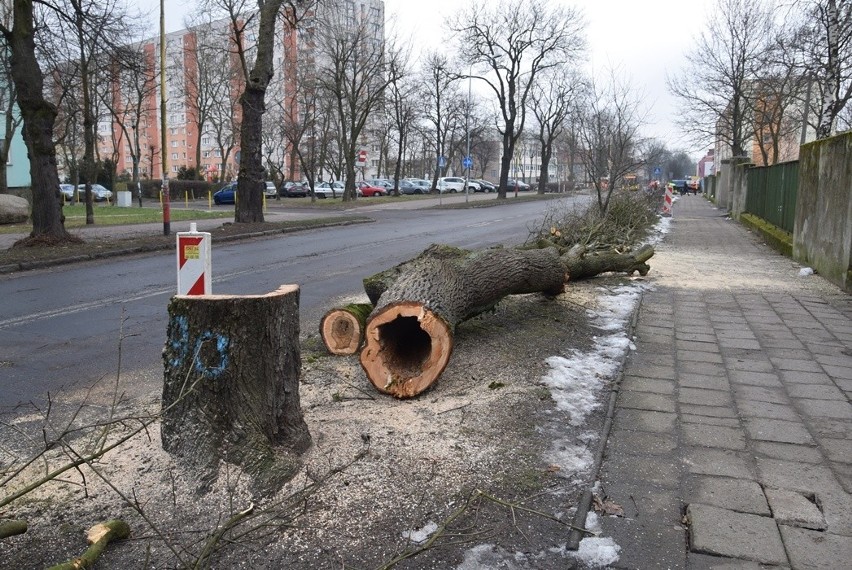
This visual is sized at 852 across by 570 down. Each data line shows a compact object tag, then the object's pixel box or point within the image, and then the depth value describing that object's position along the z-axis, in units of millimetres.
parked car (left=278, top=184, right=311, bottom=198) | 53250
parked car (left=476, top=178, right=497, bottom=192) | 70619
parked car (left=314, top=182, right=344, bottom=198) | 55103
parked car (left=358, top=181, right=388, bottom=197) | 59406
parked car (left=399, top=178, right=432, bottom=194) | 64788
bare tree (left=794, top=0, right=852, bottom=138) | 16344
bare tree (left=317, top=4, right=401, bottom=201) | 38875
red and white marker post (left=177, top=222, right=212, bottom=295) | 5434
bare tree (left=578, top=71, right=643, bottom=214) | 15141
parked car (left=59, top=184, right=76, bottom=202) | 47331
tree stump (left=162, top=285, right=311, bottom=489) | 3252
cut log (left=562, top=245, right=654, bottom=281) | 9406
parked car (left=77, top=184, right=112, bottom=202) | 47562
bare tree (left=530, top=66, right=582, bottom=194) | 55938
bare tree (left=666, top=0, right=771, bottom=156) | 29172
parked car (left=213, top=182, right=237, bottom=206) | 43875
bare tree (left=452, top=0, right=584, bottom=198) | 43625
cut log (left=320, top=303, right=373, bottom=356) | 5586
